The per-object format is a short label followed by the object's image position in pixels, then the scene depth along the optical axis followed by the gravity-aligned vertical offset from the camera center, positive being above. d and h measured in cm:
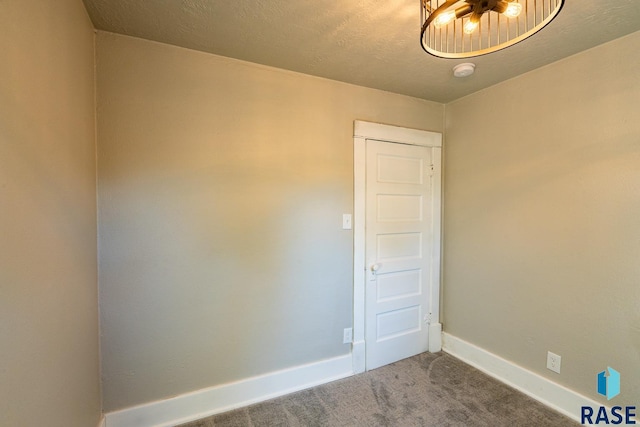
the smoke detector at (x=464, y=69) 189 +98
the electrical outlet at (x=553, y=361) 186 -105
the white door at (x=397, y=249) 233 -36
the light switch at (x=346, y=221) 221 -11
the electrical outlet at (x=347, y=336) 224 -104
